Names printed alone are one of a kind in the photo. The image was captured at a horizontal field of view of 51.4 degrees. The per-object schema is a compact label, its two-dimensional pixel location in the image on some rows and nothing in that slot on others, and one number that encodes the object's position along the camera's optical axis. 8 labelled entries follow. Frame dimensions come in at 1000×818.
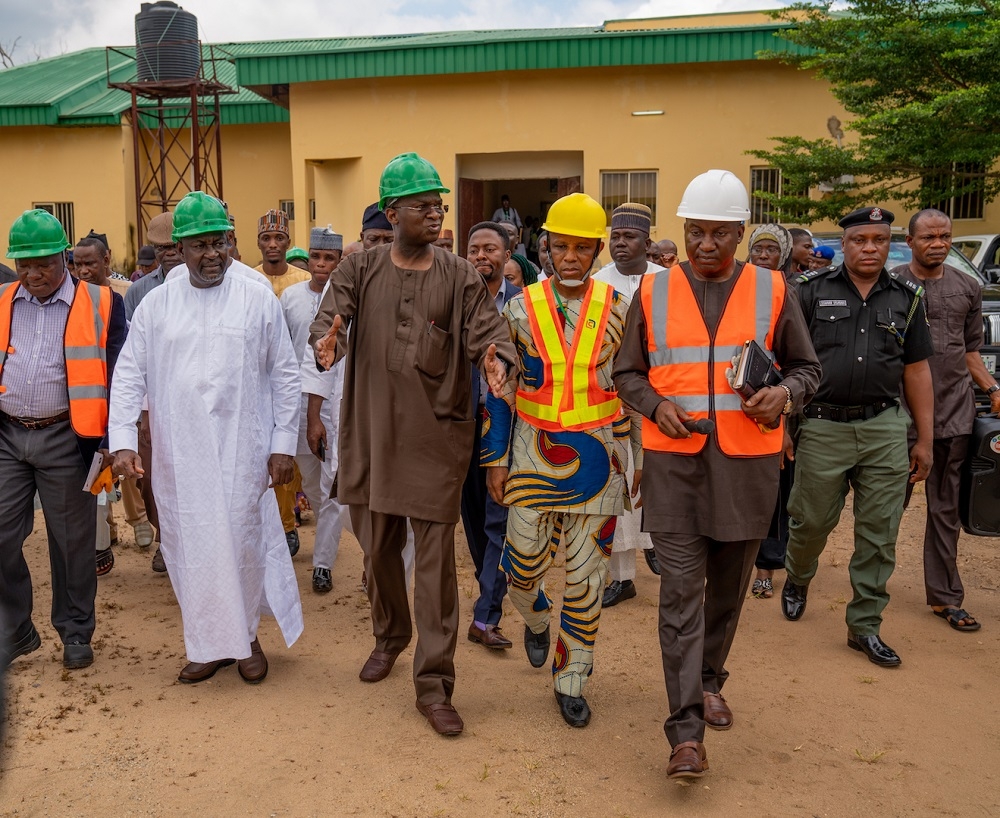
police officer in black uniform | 5.28
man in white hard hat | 3.98
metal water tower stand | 20.22
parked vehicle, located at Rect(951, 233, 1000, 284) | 13.02
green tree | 14.21
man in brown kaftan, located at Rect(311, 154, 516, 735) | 4.51
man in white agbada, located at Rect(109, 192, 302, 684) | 4.91
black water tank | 20.42
